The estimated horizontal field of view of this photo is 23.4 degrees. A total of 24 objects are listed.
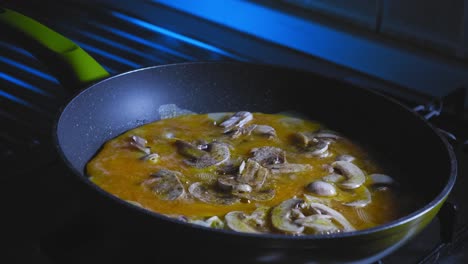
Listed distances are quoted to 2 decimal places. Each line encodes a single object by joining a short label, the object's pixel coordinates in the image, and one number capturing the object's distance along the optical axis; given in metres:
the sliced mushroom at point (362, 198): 0.86
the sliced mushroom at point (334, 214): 0.82
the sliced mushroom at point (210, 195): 0.84
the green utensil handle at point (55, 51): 0.92
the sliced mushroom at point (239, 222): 0.80
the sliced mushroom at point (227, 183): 0.85
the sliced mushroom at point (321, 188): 0.87
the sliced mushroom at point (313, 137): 0.94
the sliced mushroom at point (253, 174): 0.86
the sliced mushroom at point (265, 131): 0.95
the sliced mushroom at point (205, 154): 0.90
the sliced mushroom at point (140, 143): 0.92
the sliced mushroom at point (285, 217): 0.80
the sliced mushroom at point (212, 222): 0.81
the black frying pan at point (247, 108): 0.75
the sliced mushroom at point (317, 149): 0.92
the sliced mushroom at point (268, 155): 0.90
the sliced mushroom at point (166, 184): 0.85
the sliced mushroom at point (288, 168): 0.89
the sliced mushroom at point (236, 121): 0.96
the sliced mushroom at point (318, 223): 0.80
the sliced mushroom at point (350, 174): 0.88
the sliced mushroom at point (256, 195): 0.85
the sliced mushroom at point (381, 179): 0.90
